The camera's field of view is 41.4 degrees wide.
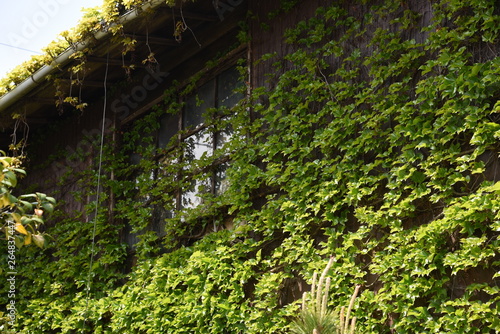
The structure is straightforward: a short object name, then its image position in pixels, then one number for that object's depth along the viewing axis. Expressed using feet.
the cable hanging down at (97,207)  21.25
